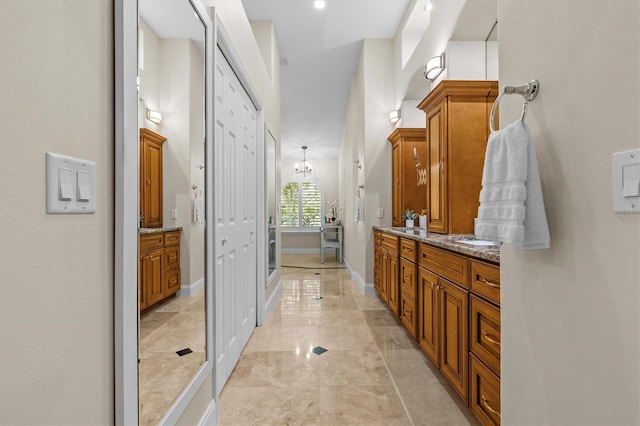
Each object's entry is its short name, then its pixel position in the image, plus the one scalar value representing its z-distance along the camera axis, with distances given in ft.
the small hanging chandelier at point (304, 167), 30.43
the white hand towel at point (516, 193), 2.72
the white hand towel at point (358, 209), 14.40
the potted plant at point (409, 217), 11.40
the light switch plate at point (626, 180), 1.98
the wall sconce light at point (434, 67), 8.49
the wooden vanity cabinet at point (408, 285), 7.86
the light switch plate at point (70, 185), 2.05
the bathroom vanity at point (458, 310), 4.39
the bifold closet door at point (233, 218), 5.91
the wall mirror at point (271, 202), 11.05
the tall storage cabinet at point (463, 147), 8.11
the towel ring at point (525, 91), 2.95
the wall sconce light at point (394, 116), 12.45
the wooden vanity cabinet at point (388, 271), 9.58
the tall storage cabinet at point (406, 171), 11.80
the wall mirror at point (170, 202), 3.28
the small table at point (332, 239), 22.82
